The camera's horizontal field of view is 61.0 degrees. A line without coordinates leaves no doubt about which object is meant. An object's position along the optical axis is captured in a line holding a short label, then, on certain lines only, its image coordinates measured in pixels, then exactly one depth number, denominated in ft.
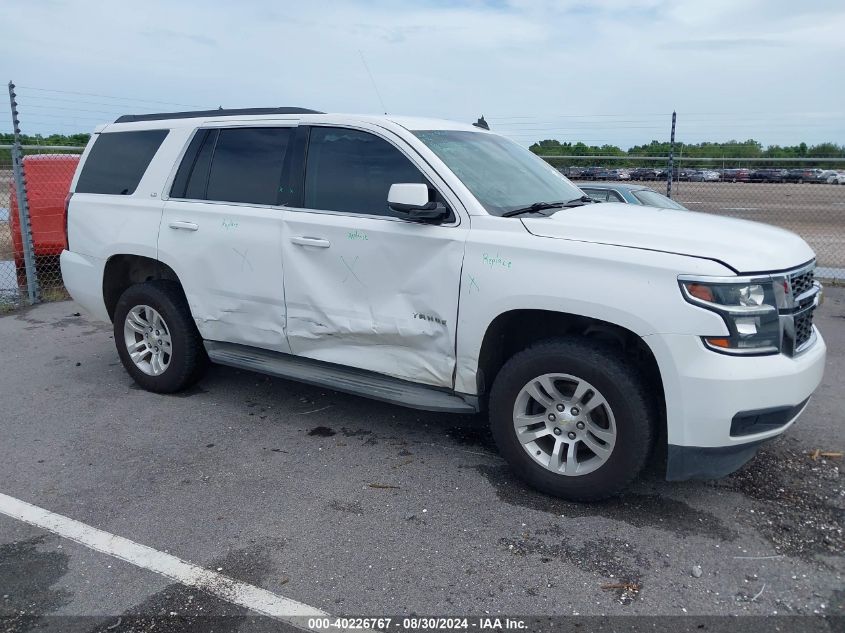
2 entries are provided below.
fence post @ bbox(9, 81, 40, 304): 26.27
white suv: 11.00
